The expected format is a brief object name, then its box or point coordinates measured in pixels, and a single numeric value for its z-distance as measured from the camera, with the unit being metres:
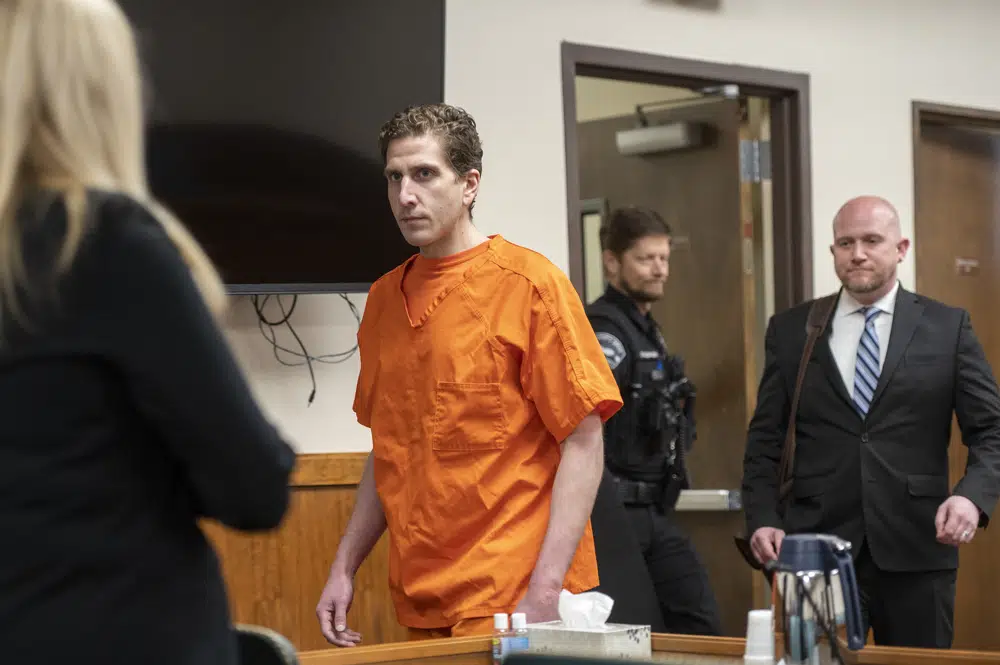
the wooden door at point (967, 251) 5.59
